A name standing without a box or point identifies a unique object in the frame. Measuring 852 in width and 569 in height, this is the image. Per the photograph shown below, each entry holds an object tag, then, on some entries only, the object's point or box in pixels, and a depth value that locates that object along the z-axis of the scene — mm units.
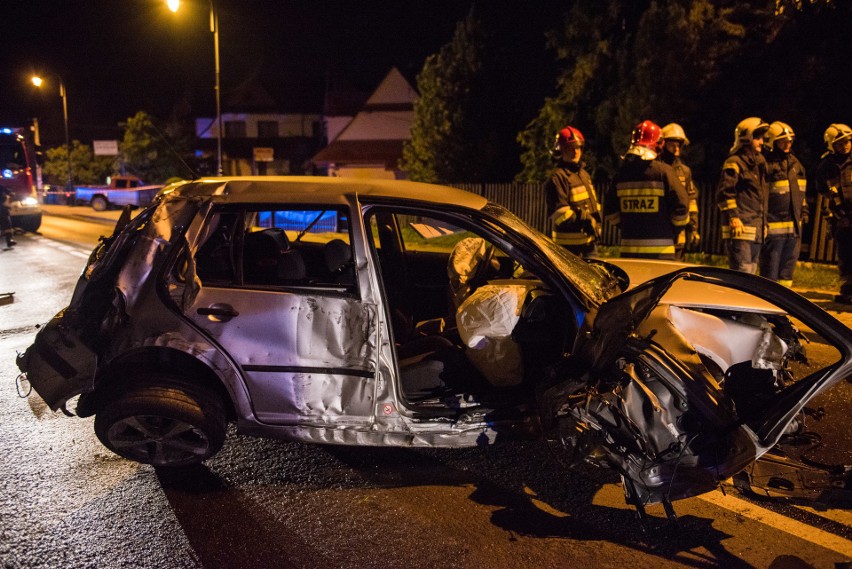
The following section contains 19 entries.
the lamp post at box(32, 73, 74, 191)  34969
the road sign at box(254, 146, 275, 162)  20266
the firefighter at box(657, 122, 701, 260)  6141
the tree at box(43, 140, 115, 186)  43000
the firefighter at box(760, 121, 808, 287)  6801
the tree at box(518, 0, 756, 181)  11695
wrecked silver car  2863
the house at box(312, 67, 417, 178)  33656
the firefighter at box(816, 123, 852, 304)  7258
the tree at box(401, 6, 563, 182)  19078
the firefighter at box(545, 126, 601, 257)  6098
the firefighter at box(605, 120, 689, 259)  5672
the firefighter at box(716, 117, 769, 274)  6516
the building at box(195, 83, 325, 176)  42188
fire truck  18016
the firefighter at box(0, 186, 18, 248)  14898
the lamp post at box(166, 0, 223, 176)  14655
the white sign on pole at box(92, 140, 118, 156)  38844
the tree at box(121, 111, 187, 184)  36062
